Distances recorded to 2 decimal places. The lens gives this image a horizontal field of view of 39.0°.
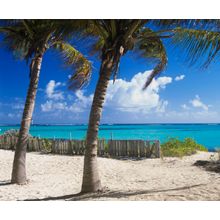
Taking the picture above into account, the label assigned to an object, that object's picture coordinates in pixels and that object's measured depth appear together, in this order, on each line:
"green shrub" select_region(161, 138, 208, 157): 11.42
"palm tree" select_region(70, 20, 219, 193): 5.03
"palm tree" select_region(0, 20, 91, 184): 6.26
